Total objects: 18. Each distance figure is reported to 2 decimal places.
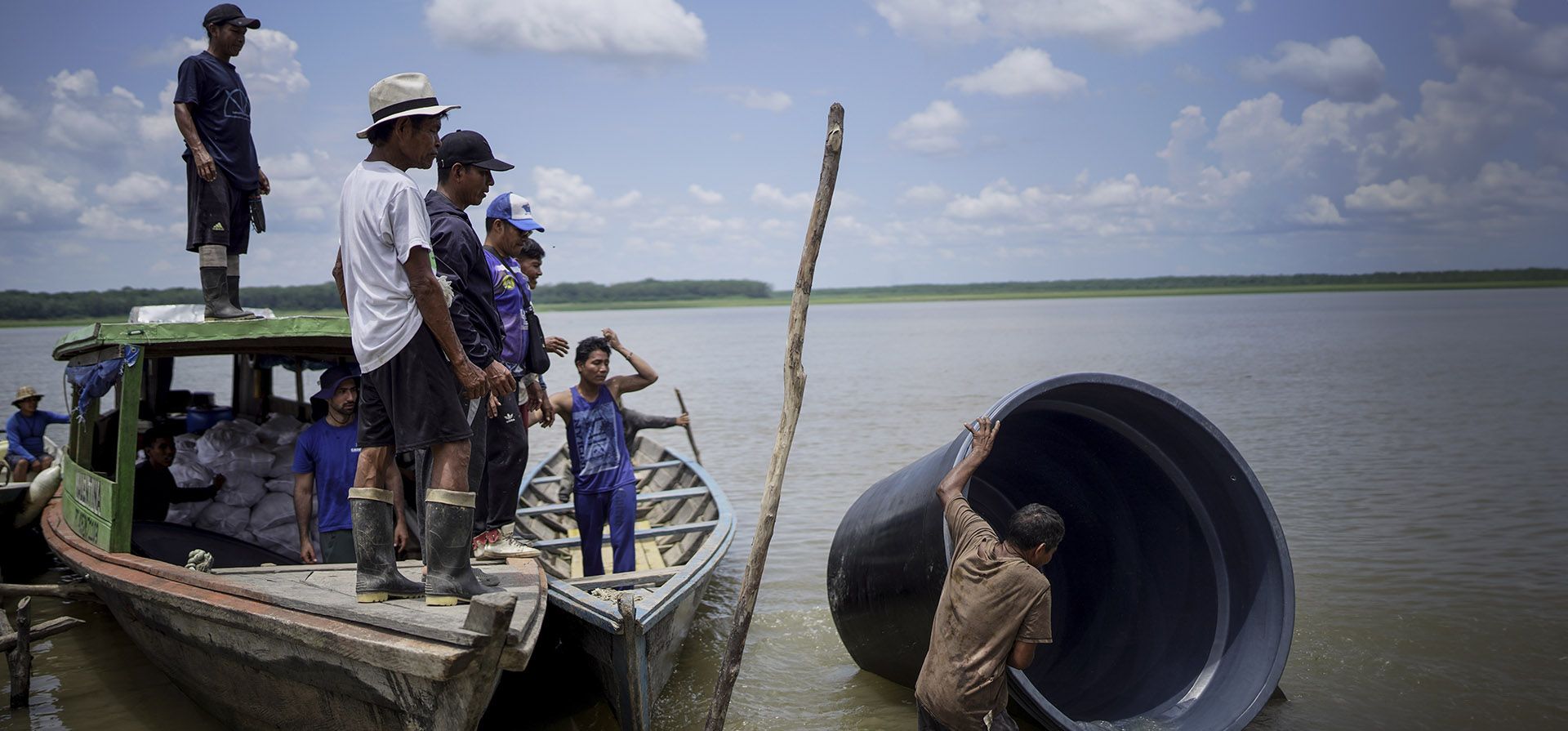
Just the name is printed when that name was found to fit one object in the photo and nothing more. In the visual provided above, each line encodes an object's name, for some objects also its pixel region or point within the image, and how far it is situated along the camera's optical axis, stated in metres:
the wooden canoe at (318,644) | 3.55
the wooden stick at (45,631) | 5.96
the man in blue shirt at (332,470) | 6.00
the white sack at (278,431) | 7.42
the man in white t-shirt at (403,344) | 3.60
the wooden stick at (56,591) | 6.22
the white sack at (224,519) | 6.84
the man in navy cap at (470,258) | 4.00
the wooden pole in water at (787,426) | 4.68
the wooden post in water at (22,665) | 6.04
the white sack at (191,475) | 6.99
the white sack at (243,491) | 7.01
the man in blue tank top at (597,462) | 6.33
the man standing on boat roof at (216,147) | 5.85
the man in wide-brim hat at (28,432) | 9.38
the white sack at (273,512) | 6.87
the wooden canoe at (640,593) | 4.92
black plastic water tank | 4.93
